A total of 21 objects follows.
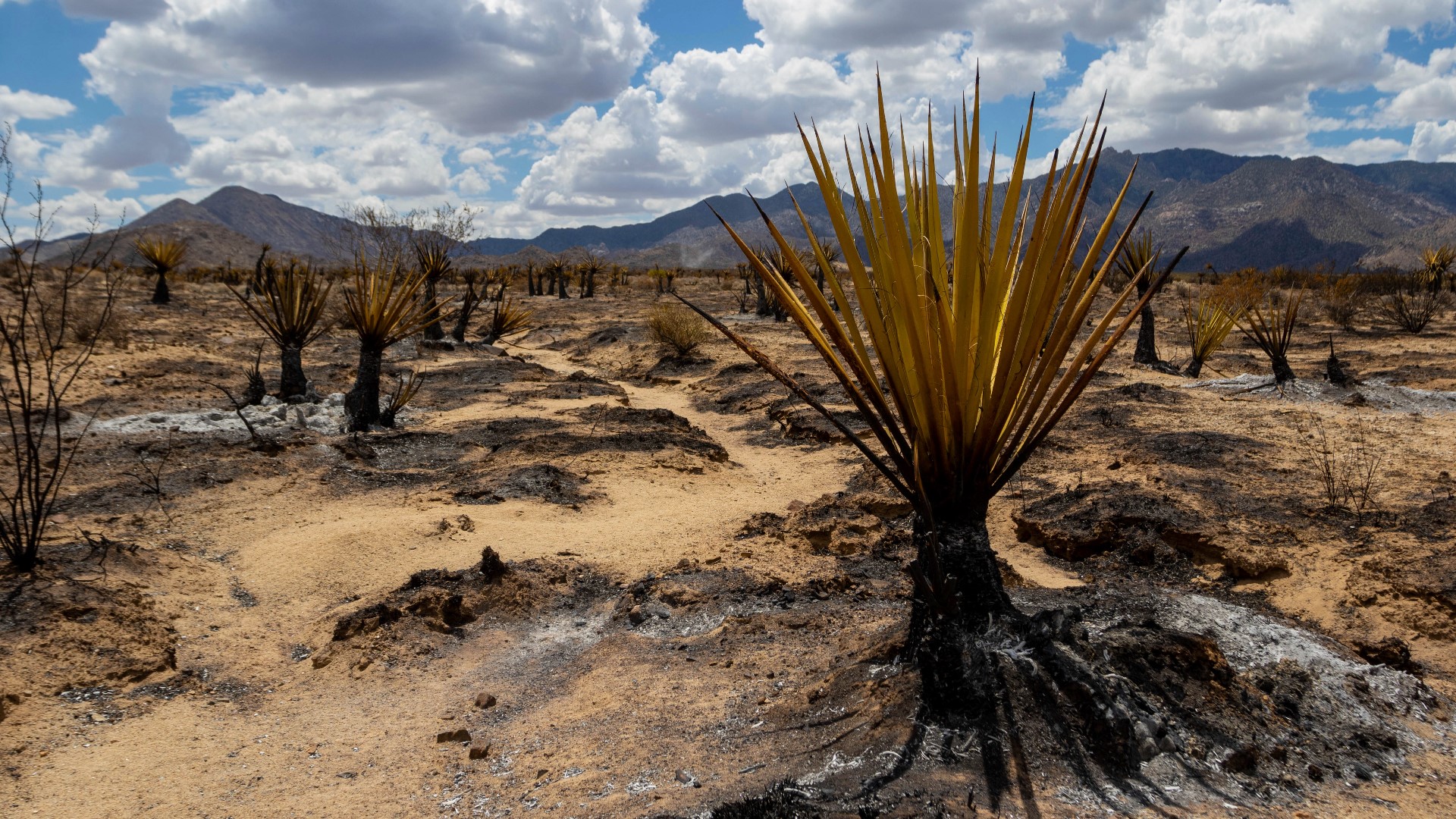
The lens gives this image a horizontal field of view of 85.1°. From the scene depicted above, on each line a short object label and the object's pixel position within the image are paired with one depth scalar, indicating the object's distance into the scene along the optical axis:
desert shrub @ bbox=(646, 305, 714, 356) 14.95
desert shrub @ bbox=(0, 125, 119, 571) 4.03
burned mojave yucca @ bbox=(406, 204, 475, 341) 15.53
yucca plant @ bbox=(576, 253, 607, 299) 29.91
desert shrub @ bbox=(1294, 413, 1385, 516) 5.21
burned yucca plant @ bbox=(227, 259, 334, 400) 9.48
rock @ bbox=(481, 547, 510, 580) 4.62
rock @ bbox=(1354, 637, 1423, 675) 3.44
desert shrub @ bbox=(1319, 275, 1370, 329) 17.88
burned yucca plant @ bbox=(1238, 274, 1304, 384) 9.98
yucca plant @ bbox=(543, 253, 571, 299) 30.51
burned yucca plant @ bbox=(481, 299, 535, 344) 16.50
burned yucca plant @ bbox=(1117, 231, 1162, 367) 12.67
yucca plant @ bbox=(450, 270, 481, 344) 15.48
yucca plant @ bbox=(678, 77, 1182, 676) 2.33
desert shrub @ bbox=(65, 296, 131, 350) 12.98
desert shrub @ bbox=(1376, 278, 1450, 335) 16.45
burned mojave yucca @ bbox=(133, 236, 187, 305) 19.77
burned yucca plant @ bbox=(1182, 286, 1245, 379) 12.17
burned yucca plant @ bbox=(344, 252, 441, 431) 8.58
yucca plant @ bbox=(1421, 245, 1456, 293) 20.08
